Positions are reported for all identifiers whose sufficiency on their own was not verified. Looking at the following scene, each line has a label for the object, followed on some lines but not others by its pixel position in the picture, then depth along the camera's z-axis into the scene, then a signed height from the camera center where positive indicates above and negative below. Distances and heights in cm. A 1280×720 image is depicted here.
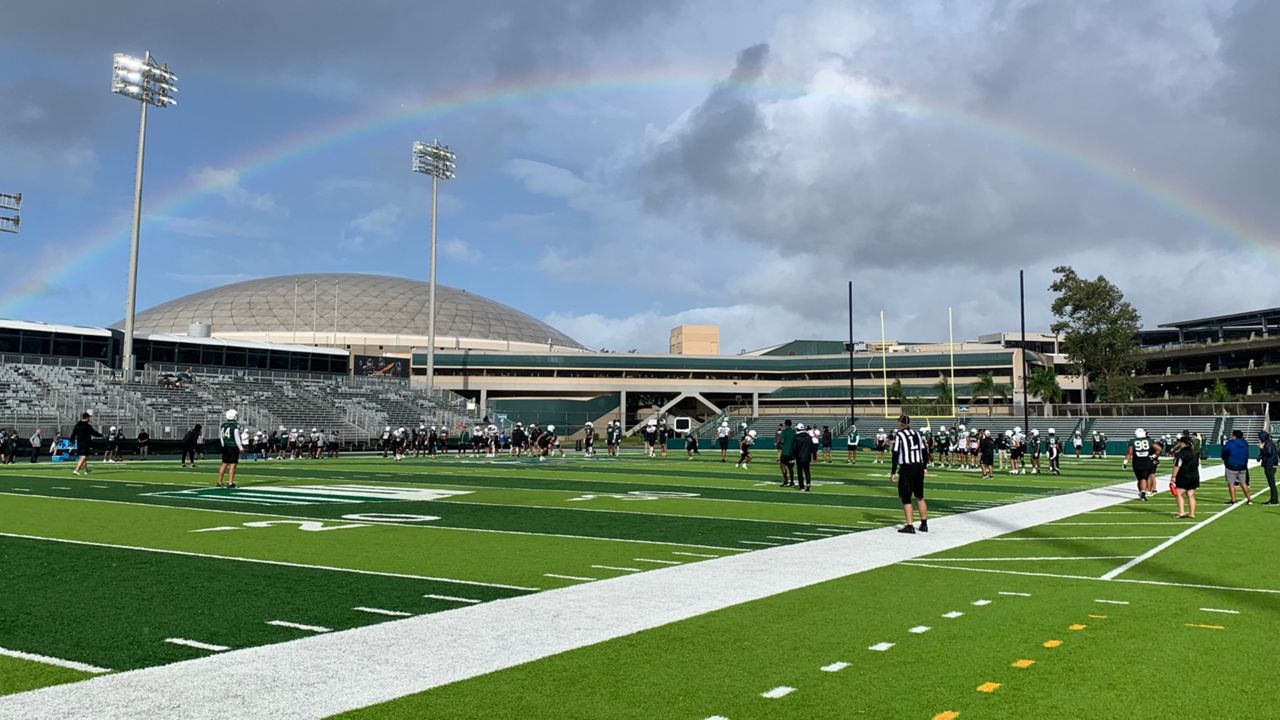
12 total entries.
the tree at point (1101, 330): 7462 +799
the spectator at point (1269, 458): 1908 -40
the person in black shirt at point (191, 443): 3032 -41
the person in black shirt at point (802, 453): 2228 -41
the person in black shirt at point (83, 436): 2384 -17
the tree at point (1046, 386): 8325 +420
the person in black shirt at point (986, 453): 2870 -49
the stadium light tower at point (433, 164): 6694 +1856
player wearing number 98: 2006 -45
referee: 1310 -39
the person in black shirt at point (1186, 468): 1575 -49
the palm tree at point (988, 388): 8298 +405
